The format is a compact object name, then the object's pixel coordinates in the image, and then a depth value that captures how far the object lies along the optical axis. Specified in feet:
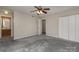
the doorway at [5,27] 15.17
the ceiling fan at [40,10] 9.31
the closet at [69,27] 10.87
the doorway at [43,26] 22.54
